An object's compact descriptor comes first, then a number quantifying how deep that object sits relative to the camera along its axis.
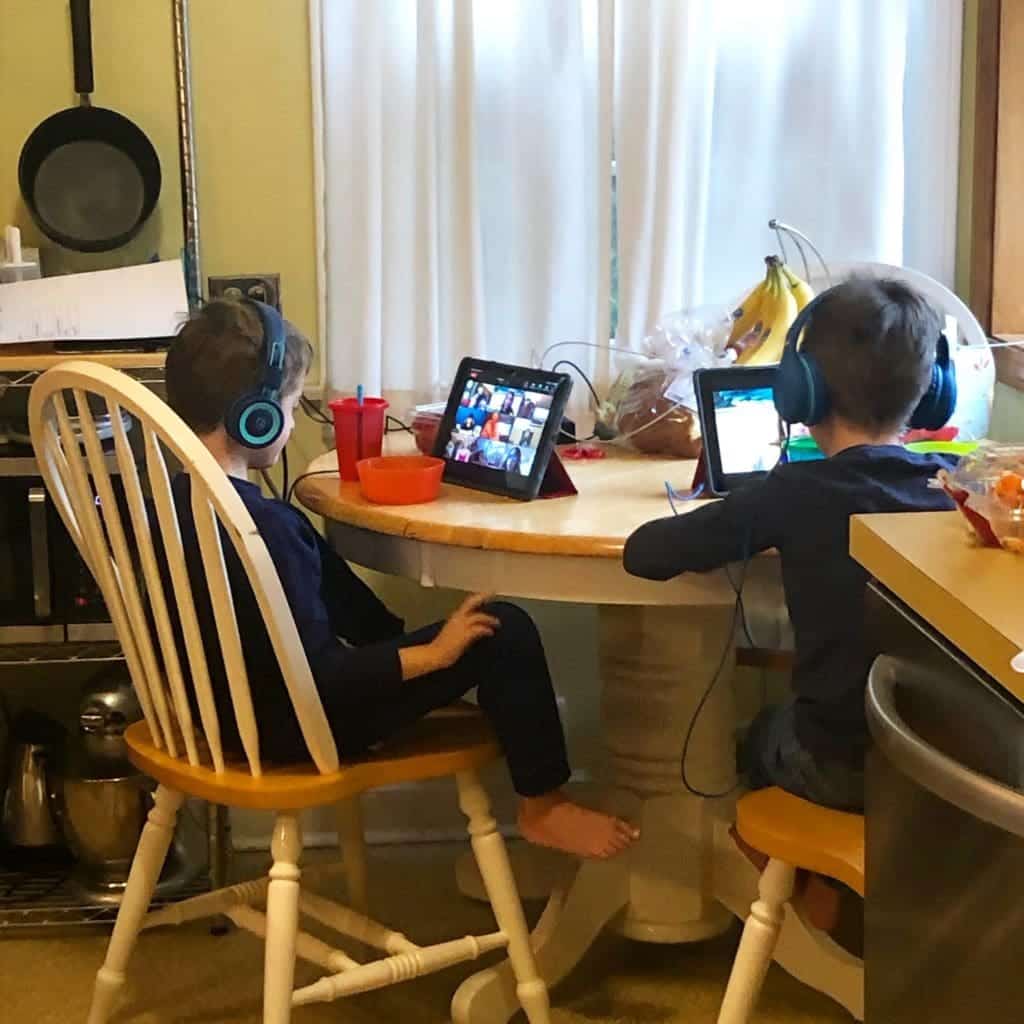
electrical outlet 2.65
